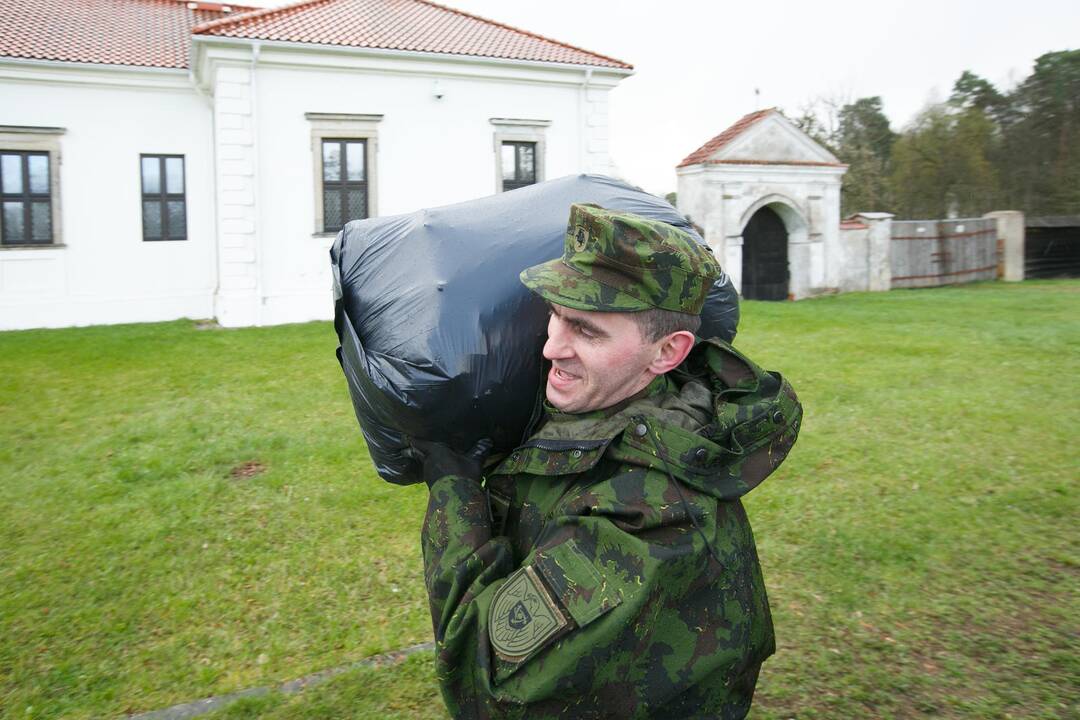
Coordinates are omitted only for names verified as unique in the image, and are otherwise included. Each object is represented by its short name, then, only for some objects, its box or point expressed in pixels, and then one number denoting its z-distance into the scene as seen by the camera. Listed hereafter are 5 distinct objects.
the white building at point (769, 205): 17.25
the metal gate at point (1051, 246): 21.73
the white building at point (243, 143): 14.55
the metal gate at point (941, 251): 19.81
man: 1.38
